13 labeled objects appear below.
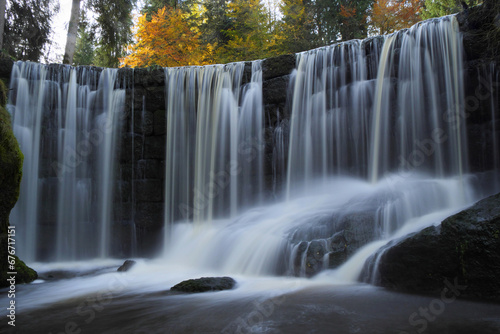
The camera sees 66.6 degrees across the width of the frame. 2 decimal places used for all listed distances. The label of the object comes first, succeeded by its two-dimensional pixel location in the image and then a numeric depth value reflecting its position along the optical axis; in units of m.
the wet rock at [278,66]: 10.89
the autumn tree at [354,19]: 19.39
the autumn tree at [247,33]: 18.08
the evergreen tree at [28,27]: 15.69
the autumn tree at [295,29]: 18.53
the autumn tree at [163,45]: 16.95
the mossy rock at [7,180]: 6.64
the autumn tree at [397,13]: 17.64
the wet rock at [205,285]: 6.10
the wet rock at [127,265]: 8.95
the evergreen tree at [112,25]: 17.31
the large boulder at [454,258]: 4.94
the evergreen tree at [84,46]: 17.52
